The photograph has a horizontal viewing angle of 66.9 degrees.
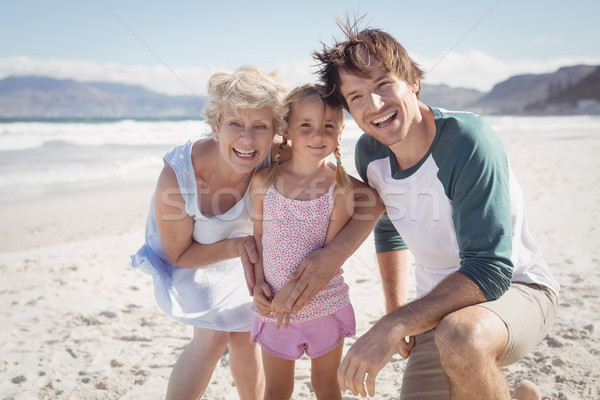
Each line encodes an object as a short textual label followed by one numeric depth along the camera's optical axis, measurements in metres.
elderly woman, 2.55
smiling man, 1.88
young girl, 2.47
